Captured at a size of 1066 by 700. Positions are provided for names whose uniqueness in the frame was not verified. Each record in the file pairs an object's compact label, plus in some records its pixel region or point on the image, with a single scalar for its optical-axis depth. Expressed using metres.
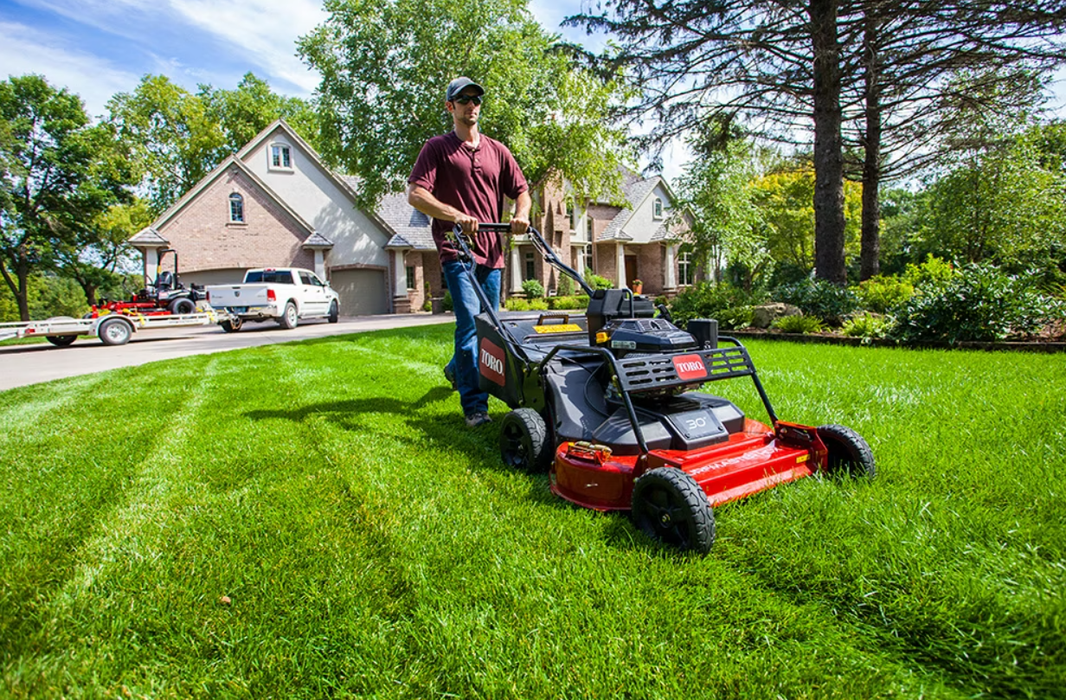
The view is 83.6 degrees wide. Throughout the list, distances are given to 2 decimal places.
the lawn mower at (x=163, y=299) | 18.05
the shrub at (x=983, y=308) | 7.05
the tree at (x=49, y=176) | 32.50
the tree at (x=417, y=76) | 14.90
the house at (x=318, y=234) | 23.50
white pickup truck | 17.19
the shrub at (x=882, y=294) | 9.45
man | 3.98
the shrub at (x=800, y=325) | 9.09
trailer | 14.16
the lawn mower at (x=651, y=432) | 2.30
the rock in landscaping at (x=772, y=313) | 9.97
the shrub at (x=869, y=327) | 8.00
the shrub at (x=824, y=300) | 9.77
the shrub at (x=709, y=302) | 10.95
